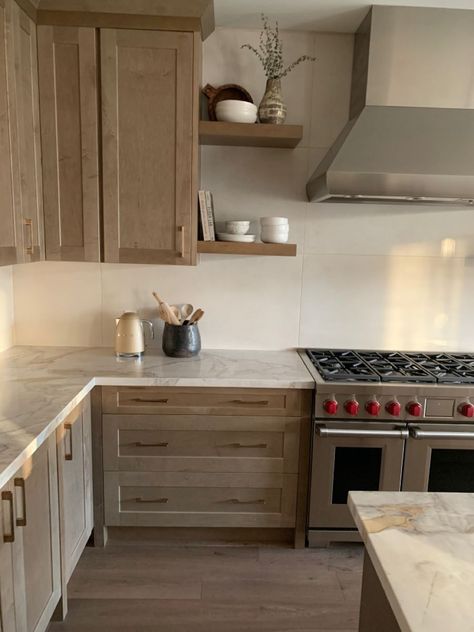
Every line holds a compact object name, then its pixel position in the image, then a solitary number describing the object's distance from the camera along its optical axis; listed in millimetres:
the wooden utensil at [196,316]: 2432
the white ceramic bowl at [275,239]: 2326
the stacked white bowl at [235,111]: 2203
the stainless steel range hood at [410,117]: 1993
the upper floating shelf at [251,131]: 2180
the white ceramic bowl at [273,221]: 2314
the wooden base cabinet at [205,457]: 2160
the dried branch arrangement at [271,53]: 2297
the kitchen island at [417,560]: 761
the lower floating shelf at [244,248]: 2271
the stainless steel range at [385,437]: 2113
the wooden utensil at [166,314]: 2409
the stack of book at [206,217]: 2258
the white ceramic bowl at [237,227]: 2309
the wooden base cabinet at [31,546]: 1321
